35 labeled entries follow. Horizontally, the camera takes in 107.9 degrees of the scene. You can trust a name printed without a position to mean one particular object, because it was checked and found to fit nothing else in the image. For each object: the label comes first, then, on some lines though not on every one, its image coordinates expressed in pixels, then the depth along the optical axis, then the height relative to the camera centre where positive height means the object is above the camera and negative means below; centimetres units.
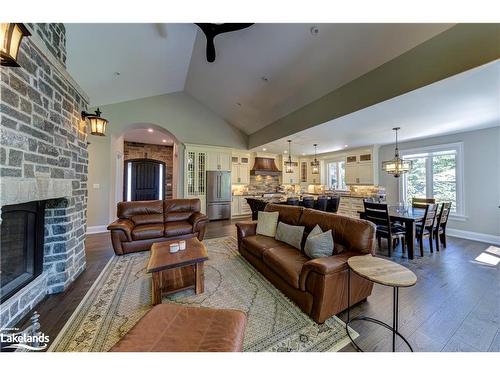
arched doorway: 522 +137
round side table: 129 -65
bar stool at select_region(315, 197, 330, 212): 516 -41
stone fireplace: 144 +21
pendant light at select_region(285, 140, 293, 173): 599 +77
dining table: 312 -55
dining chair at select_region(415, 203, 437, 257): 328 -69
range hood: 726 +85
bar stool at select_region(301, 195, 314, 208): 498 -38
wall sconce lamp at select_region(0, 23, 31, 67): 104 +87
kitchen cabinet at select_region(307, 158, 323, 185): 802 +53
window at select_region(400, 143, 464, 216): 454 +37
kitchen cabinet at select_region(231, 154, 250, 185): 701 +74
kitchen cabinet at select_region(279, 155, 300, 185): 790 +63
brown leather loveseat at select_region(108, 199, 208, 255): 326 -73
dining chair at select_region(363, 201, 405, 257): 327 -63
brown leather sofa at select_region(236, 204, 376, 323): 164 -82
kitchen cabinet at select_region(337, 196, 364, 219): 598 -57
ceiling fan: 229 +214
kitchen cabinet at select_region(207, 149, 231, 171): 648 +102
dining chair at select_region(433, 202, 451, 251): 351 -70
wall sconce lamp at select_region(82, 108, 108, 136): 291 +104
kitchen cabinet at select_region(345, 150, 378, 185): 606 +71
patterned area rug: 146 -124
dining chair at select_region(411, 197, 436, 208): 417 -31
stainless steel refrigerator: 637 -24
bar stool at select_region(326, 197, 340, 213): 535 -46
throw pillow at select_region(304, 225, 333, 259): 203 -64
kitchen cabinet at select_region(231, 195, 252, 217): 693 -70
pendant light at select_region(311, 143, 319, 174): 608 +76
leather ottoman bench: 99 -85
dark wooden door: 754 +38
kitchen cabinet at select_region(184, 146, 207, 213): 614 +51
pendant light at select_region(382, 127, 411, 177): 405 +51
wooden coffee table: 190 -88
